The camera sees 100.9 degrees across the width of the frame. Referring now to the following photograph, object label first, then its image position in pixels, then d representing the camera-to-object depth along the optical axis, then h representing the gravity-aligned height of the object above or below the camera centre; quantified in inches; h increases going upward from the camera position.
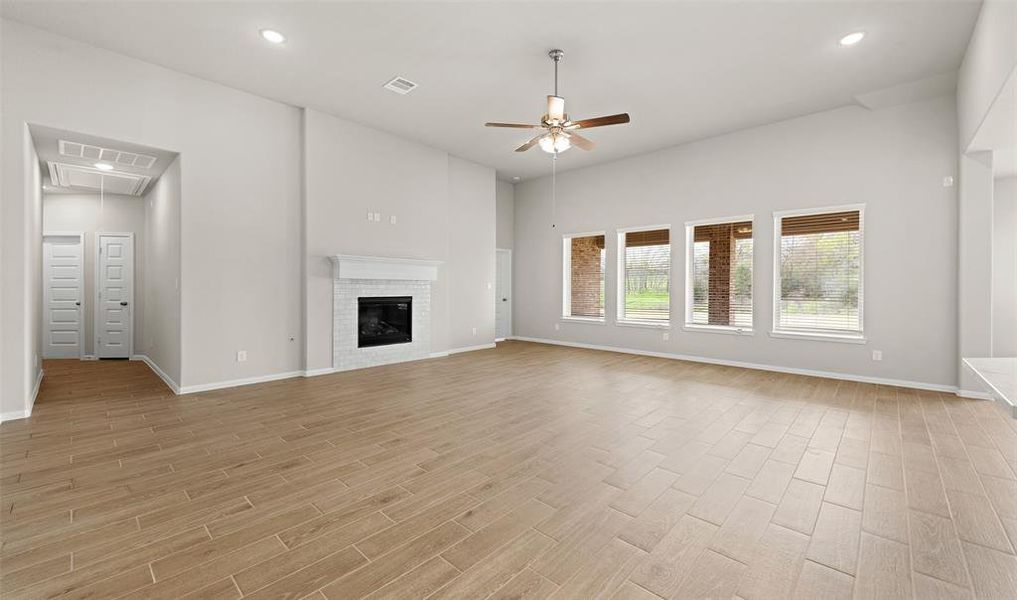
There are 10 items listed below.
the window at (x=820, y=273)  219.3 +13.9
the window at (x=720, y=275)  254.5 +14.8
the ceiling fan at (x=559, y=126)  159.2 +67.3
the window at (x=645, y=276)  289.9 +15.9
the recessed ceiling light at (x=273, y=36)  155.2 +97.4
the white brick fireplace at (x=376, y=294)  233.9 +0.9
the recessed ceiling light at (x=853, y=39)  153.9 +96.7
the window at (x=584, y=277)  328.8 +17.0
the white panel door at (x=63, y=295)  275.3 +0.2
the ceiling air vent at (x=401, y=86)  192.2 +98.4
